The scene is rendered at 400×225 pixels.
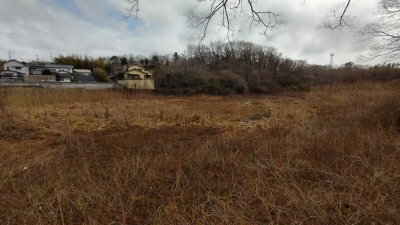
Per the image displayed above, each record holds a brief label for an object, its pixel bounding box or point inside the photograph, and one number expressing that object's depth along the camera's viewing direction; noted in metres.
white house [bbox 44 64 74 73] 54.74
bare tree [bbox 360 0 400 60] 9.29
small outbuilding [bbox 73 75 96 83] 44.87
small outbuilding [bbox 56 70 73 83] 48.39
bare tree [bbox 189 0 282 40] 4.24
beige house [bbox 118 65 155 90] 31.35
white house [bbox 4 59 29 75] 55.78
